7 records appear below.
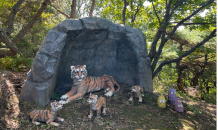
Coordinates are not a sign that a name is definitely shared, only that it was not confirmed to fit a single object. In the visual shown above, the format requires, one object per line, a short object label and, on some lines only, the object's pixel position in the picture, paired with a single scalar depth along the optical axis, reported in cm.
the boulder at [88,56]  424
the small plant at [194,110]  479
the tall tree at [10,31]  534
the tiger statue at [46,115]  323
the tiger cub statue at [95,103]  349
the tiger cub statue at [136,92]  466
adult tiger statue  454
